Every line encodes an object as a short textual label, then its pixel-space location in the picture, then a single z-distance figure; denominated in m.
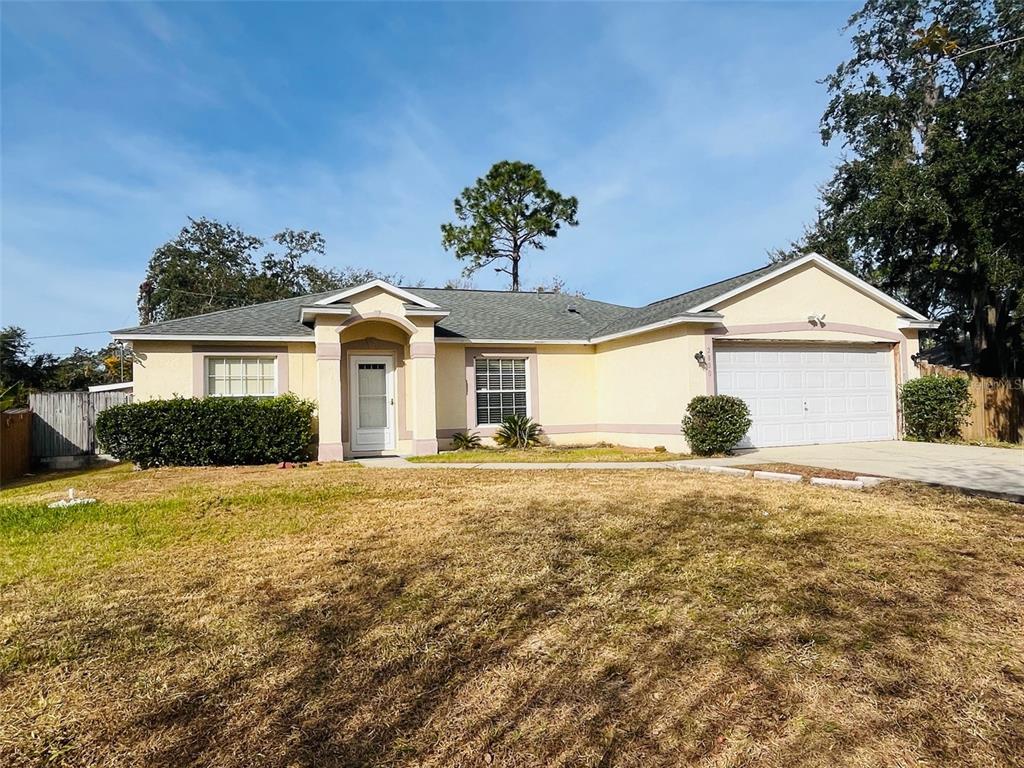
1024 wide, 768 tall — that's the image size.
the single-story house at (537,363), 12.74
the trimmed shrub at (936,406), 13.47
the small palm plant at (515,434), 14.54
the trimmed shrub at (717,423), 11.60
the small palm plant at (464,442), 14.28
